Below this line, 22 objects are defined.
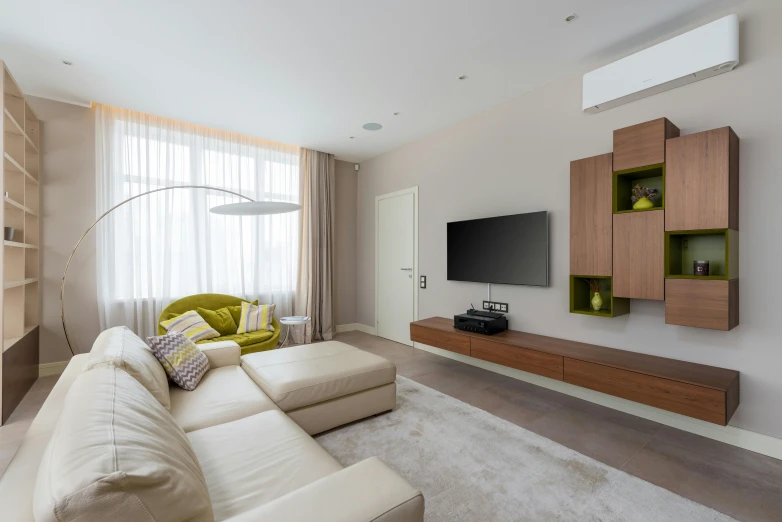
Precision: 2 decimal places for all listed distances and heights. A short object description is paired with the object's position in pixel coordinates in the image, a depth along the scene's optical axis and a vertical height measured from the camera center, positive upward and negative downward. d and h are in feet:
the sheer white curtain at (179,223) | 13.01 +1.47
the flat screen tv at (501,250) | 11.16 +0.31
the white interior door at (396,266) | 16.46 -0.36
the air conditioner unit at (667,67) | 7.32 +4.38
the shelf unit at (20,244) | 9.50 +0.44
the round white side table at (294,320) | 13.06 -2.29
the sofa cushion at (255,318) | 13.67 -2.30
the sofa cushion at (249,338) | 12.54 -2.84
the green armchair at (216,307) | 12.69 -1.82
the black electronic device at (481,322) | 11.33 -2.08
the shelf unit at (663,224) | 7.30 +0.79
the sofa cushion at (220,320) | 13.29 -2.30
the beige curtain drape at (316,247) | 17.37 +0.60
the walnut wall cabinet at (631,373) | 6.89 -2.58
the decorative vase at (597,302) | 9.54 -1.17
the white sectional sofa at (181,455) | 2.46 -2.05
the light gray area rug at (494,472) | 5.68 -4.00
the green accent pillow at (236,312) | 14.11 -2.12
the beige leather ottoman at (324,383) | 7.59 -2.80
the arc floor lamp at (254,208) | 10.54 +1.55
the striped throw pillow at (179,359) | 7.50 -2.17
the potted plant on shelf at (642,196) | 8.50 +1.57
